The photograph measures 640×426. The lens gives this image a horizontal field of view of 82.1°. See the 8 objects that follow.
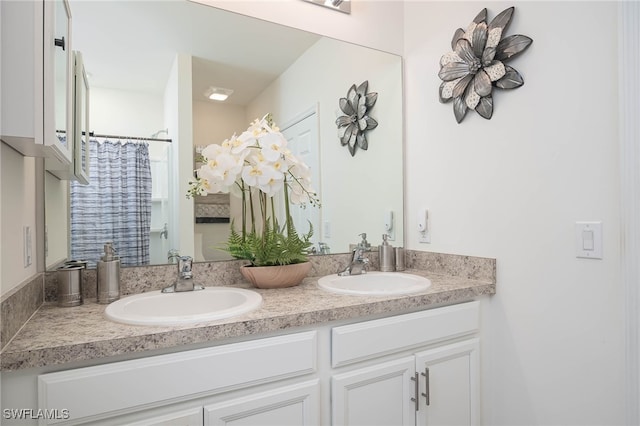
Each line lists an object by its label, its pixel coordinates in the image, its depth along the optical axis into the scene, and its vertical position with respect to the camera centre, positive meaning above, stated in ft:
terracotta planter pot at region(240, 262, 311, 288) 4.42 -0.73
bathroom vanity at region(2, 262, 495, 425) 2.61 -1.28
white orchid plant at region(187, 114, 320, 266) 4.32 +0.37
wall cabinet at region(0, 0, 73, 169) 2.38 +0.94
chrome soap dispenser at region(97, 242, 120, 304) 3.80 -0.65
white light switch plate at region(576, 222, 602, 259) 3.76 -0.29
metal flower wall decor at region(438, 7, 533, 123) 4.49 +1.95
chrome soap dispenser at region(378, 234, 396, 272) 5.73 -0.69
